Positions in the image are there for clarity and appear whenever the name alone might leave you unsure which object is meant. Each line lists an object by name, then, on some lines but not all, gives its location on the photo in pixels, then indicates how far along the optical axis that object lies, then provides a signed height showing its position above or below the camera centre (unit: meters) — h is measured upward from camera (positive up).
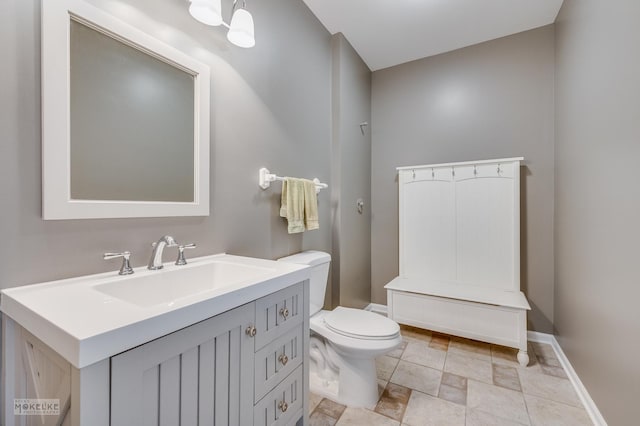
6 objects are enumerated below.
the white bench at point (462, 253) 2.10 -0.35
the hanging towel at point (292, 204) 1.74 +0.05
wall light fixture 1.17 +0.84
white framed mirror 0.88 +0.34
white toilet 1.53 -0.71
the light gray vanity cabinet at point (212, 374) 0.57 -0.41
